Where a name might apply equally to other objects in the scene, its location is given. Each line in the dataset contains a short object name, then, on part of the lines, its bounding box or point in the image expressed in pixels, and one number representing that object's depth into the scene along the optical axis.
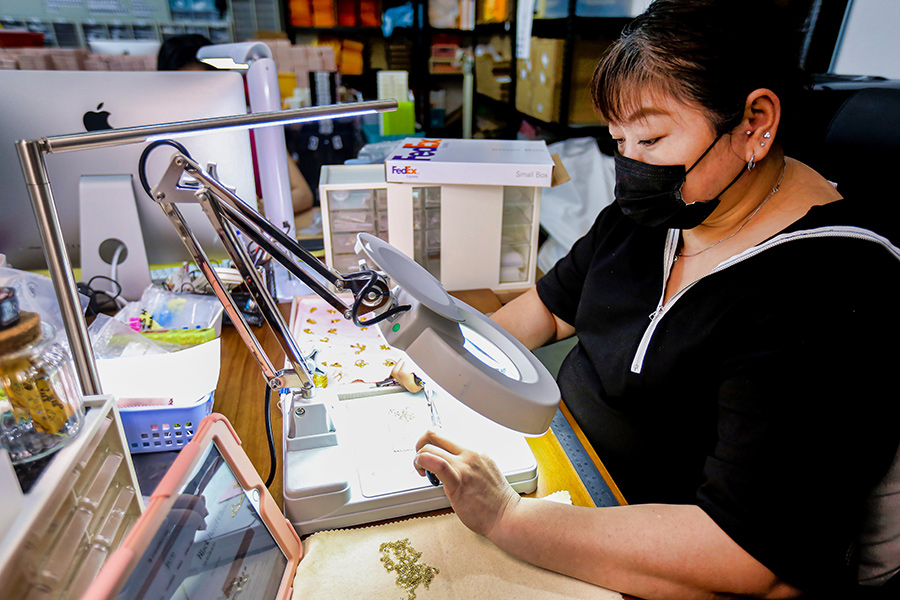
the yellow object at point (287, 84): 3.09
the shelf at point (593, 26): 2.39
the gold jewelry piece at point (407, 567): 0.65
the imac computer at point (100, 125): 1.12
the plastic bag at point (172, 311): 1.15
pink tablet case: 0.40
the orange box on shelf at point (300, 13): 3.94
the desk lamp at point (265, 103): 1.27
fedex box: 1.32
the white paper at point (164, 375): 0.86
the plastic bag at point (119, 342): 1.00
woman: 0.63
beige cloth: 0.65
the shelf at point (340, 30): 4.04
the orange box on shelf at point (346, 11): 4.04
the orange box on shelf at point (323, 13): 3.97
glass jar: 0.50
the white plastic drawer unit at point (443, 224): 1.39
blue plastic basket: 0.79
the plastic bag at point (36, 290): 0.99
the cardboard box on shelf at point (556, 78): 2.44
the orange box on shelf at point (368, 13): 4.05
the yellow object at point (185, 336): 1.06
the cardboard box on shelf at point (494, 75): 3.59
